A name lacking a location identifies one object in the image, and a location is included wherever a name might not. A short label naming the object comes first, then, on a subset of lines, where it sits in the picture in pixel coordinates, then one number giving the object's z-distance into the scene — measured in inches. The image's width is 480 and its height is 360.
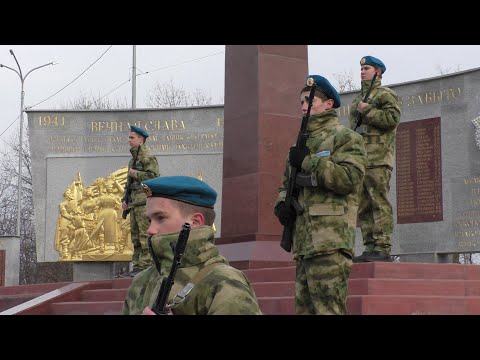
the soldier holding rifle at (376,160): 286.7
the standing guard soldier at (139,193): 413.7
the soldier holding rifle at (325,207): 202.1
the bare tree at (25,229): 1350.9
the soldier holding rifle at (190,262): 95.8
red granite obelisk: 382.6
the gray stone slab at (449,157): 568.7
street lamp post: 910.2
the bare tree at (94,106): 1410.9
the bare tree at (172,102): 1401.3
